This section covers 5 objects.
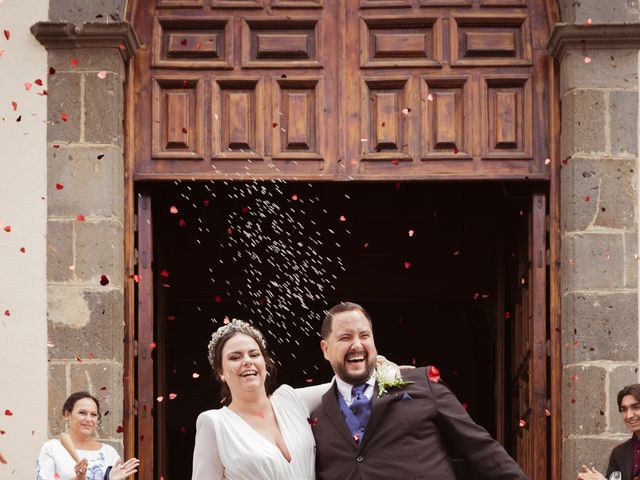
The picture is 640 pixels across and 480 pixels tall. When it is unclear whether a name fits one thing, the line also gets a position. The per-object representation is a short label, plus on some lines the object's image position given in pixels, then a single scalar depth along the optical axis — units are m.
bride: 5.74
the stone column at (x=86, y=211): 8.55
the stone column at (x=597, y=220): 8.52
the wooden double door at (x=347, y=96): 9.02
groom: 5.68
